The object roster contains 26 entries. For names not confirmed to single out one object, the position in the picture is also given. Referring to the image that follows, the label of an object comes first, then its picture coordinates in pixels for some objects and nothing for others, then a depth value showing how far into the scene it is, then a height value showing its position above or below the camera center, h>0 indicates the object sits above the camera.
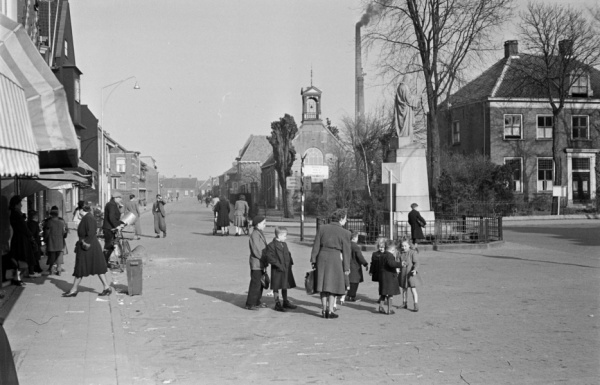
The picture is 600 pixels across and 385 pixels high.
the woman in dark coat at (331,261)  10.55 -0.90
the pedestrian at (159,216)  28.47 -0.58
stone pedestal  23.95 +0.68
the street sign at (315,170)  27.56 +1.22
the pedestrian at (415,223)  20.25 -0.63
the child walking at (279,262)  11.13 -0.95
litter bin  12.84 -1.34
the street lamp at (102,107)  47.04 +6.40
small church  78.25 +7.19
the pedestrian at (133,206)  25.97 -0.15
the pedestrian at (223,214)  30.23 -0.52
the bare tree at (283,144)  54.28 +4.44
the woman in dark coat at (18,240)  14.23 -0.76
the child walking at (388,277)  10.84 -1.16
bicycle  17.59 -1.25
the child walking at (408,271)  11.21 -1.11
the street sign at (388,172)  19.09 +0.79
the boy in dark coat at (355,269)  11.78 -1.14
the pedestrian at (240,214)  30.27 -0.53
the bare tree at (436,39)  32.91 +7.61
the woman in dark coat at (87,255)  12.48 -0.93
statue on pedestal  24.20 +2.97
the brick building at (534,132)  49.41 +4.83
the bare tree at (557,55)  43.78 +9.22
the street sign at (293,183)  70.53 +1.89
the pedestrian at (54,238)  15.51 -0.78
